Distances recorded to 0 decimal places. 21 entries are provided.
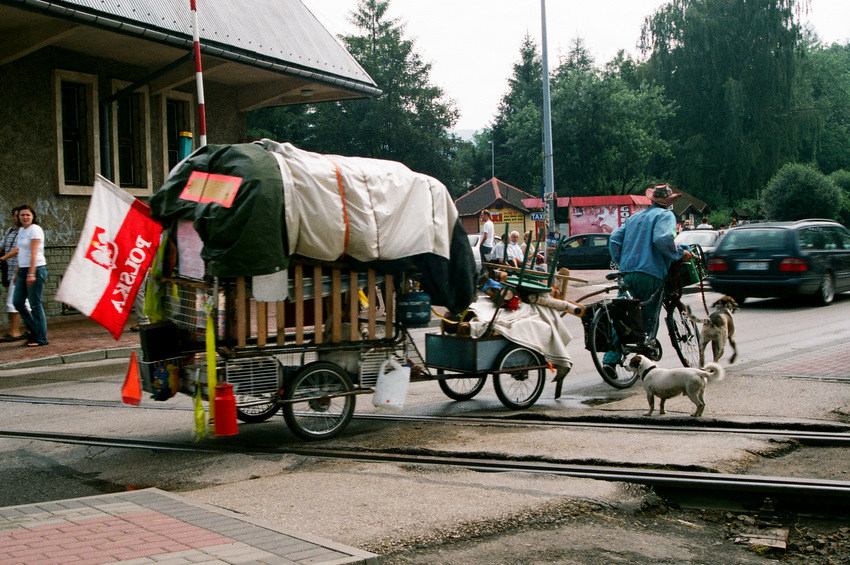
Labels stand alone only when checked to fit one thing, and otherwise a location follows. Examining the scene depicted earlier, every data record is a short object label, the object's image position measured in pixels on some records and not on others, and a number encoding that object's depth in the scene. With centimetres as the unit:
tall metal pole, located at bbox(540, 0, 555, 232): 2330
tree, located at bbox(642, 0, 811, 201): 4906
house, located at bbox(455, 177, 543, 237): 5028
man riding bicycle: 807
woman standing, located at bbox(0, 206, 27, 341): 1194
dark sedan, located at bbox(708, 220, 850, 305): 1526
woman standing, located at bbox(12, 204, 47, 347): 1155
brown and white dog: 851
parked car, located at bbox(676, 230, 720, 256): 2280
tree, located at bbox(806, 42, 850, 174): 6762
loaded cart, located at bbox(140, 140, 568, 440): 564
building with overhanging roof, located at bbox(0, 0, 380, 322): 1426
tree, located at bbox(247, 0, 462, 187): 5484
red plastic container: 549
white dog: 643
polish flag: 585
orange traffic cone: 603
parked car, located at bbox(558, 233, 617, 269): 3136
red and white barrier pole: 1172
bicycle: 791
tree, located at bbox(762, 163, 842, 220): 4538
